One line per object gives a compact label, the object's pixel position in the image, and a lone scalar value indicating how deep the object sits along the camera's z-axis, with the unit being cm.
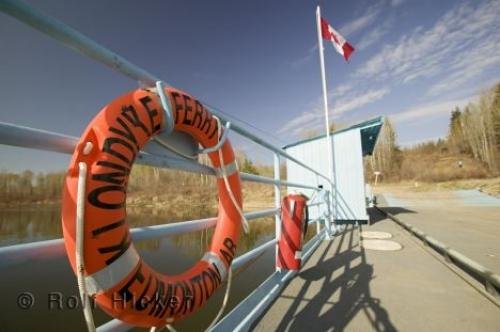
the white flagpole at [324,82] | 633
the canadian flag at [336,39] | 677
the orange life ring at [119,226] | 68
